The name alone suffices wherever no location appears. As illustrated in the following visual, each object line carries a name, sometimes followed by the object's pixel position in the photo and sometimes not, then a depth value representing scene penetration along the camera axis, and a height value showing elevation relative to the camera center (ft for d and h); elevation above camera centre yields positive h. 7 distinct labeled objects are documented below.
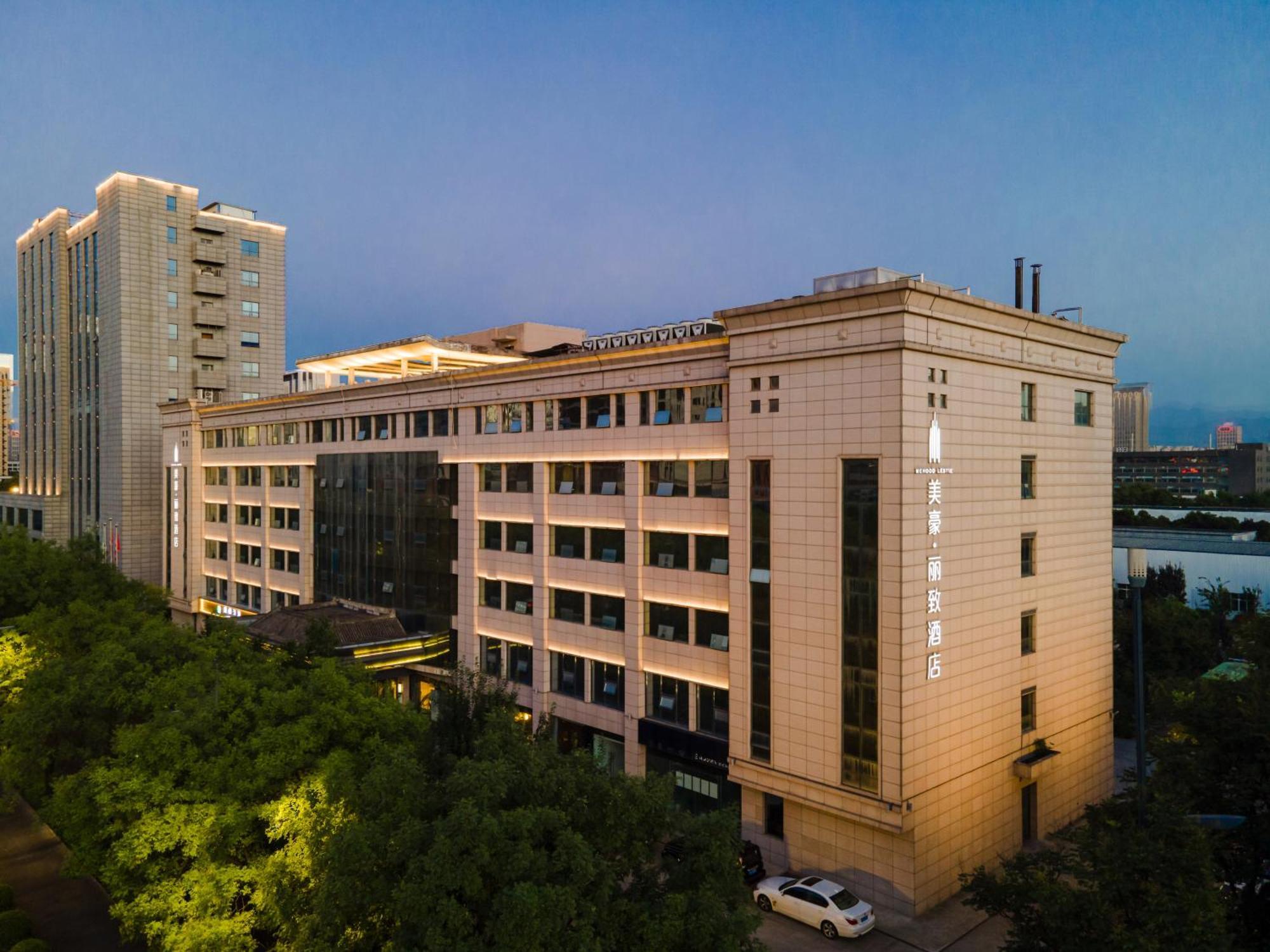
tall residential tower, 233.76 +44.28
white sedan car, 81.61 -45.80
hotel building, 87.10 -12.06
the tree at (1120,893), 50.75 -29.14
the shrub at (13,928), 82.79 -47.48
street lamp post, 59.67 -14.40
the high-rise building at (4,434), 613.11 +31.61
